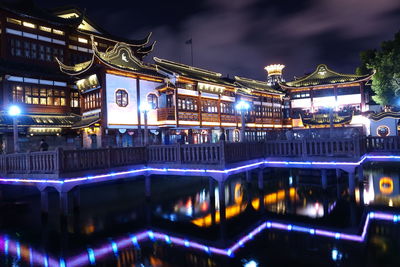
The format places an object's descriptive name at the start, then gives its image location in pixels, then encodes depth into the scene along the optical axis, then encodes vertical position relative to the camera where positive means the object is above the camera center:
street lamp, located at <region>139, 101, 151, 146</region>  20.19 +2.09
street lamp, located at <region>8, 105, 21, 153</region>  16.98 +0.79
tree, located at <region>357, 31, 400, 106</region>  27.56 +5.38
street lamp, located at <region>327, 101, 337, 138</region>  21.48 +1.97
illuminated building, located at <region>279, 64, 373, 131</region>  40.50 +4.82
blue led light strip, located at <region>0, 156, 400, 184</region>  13.93 -1.95
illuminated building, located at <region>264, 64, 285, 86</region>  65.81 +13.61
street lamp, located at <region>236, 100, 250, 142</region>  20.39 +2.01
